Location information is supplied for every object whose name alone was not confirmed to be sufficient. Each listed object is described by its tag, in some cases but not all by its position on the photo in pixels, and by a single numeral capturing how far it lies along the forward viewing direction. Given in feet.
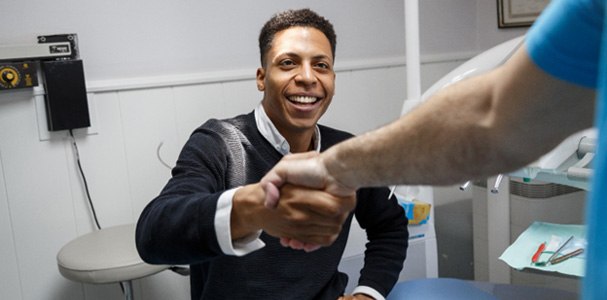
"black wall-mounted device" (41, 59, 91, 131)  6.49
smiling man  3.36
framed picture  8.42
